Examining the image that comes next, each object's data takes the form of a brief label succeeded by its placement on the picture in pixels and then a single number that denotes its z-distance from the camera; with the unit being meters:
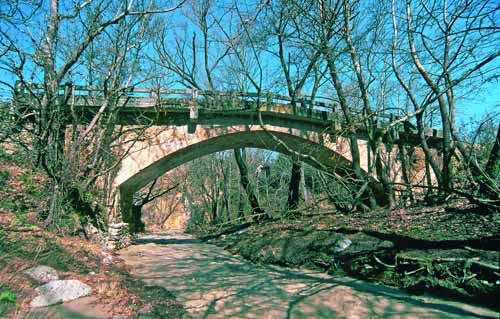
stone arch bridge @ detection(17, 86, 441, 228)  9.85
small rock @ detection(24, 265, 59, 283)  4.54
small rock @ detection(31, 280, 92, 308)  3.97
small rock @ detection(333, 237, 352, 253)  6.07
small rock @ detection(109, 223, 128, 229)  9.31
